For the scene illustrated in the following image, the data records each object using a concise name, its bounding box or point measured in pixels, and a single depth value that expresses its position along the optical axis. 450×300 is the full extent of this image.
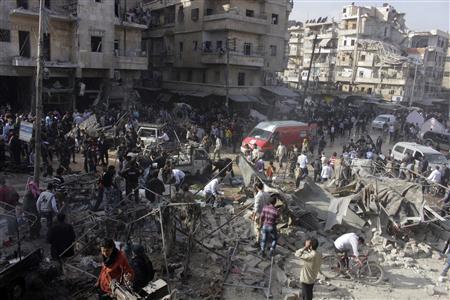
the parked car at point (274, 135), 21.23
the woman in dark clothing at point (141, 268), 6.80
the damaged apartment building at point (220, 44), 33.88
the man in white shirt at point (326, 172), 17.24
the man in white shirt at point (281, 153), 19.30
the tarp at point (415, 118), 29.36
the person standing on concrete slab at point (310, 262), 7.61
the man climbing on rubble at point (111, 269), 6.21
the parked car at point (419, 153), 19.62
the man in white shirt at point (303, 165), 16.83
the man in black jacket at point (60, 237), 8.44
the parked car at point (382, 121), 32.94
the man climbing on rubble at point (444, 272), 10.06
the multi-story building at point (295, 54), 69.25
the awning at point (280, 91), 36.28
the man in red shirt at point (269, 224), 9.83
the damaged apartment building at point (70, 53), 24.67
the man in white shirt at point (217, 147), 19.27
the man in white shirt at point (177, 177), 13.87
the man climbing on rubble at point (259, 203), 10.83
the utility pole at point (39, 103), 11.73
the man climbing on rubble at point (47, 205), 9.99
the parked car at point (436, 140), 26.73
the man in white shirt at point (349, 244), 9.41
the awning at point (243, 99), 33.22
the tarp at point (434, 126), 27.67
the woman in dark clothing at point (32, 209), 10.26
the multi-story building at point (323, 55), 62.19
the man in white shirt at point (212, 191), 13.37
